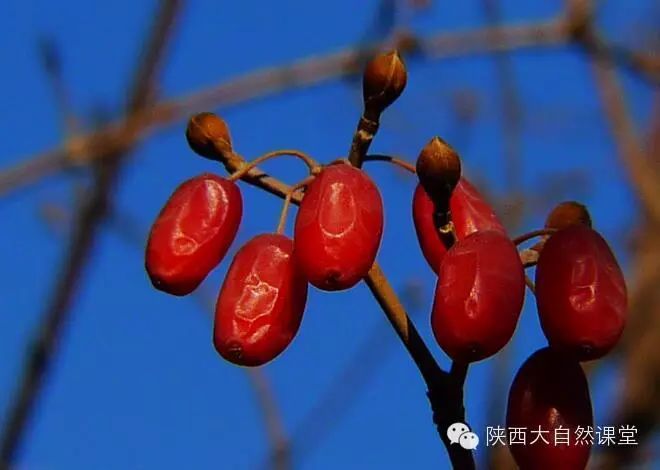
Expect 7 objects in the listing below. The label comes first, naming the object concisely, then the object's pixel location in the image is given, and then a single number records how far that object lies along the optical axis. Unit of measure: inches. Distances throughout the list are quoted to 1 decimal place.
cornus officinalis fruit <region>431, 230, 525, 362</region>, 11.3
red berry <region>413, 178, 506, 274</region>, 12.0
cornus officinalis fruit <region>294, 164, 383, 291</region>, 11.6
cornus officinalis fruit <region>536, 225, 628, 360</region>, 11.5
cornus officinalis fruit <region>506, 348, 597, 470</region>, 11.6
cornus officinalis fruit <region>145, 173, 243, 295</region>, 12.2
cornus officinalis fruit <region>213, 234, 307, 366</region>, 11.9
